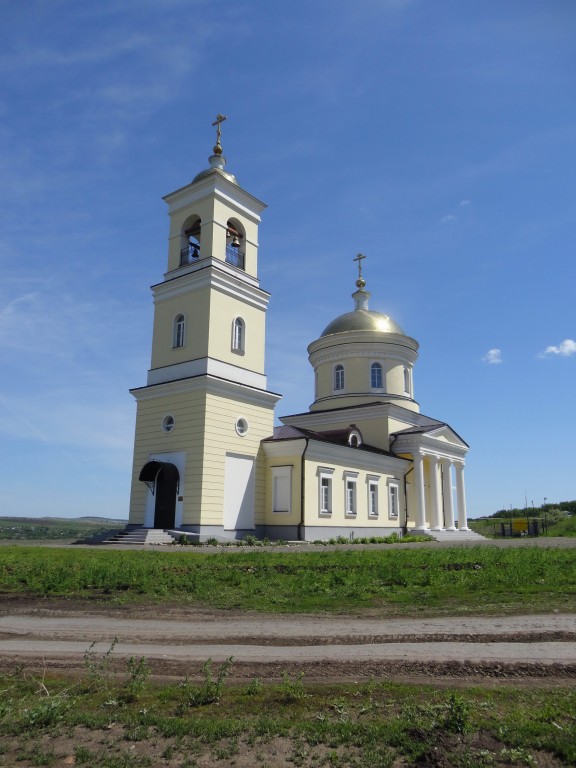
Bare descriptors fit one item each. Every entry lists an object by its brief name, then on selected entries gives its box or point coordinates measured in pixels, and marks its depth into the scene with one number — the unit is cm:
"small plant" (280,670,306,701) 505
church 2460
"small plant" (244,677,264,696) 524
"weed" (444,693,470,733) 422
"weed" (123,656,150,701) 521
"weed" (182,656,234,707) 502
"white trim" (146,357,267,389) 2533
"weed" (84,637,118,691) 555
